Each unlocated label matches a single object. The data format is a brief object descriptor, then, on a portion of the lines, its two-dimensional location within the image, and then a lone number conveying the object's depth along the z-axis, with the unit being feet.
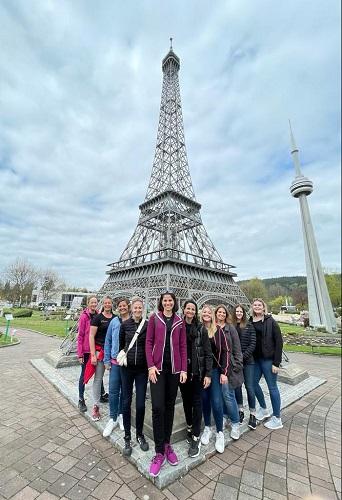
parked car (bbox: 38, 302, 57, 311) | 168.35
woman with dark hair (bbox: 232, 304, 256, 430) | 12.88
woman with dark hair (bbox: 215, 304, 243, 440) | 11.68
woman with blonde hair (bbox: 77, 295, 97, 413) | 14.25
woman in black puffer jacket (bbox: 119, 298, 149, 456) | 10.36
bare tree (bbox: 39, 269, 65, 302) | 159.33
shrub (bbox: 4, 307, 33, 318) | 93.30
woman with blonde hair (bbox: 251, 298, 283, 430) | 12.70
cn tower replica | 84.58
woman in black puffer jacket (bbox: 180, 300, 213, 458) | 10.30
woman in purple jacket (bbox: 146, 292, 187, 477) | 9.41
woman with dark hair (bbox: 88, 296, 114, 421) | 13.38
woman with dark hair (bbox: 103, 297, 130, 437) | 11.53
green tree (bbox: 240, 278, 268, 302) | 176.12
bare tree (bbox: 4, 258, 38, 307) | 147.23
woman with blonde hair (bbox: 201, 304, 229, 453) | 11.06
